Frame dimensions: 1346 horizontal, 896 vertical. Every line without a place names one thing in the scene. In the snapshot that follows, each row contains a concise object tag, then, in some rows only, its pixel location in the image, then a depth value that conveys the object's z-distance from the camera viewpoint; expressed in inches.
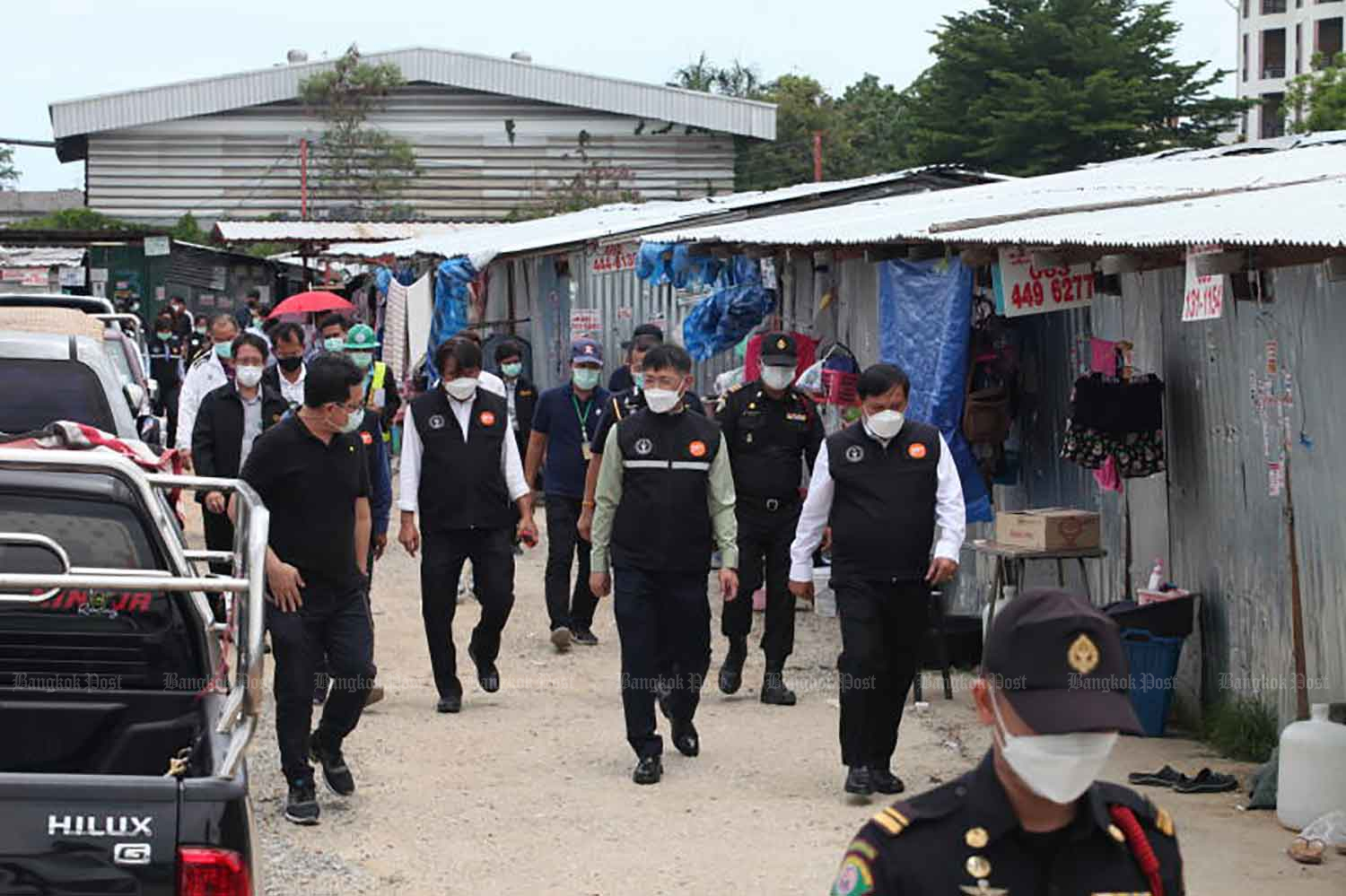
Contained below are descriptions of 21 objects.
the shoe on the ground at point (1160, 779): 357.7
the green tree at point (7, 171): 3142.2
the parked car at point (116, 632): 212.4
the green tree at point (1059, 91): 1968.5
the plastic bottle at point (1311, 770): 319.6
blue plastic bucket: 394.0
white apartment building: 3777.1
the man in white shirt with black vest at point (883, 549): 343.0
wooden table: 421.7
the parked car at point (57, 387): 403.2
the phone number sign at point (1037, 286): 416.8
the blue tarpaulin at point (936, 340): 450.6
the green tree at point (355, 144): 1914.4
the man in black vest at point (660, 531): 365.1
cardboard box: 421.4
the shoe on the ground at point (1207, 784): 353.1
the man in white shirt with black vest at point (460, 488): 413.7
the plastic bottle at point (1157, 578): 407.5
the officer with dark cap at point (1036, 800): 119.6
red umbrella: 1002.7
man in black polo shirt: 325.7
